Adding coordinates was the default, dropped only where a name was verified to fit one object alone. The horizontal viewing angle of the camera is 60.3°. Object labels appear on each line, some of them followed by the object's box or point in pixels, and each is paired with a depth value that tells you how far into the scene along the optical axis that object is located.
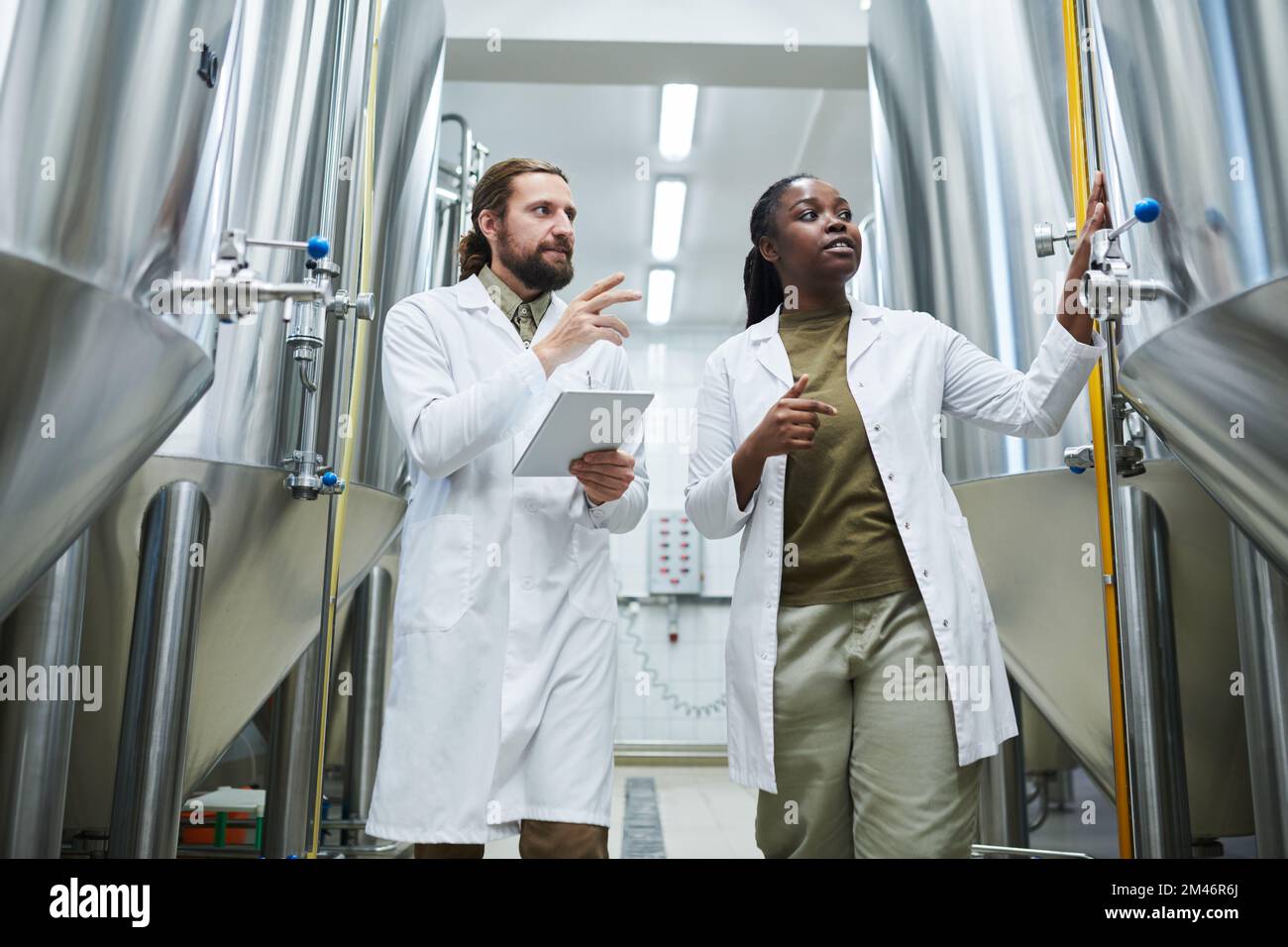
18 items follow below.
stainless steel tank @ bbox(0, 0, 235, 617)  1.26
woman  1.58
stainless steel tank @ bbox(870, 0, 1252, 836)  2.38
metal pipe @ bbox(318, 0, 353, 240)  2.35
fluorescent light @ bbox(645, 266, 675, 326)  7.79
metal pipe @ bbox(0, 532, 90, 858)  1.96
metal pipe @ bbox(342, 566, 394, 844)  3.80
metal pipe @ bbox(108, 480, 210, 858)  2.04
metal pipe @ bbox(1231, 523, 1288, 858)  2.12
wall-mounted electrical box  8.09
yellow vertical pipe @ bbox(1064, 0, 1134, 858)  1.96
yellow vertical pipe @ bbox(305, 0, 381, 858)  2.64
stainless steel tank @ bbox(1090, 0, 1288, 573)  1.36
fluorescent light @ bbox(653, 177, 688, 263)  6.39
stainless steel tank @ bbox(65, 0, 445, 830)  2.09
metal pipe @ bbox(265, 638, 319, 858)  2.92
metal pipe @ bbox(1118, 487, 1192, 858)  2.16
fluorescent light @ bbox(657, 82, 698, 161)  5.14
